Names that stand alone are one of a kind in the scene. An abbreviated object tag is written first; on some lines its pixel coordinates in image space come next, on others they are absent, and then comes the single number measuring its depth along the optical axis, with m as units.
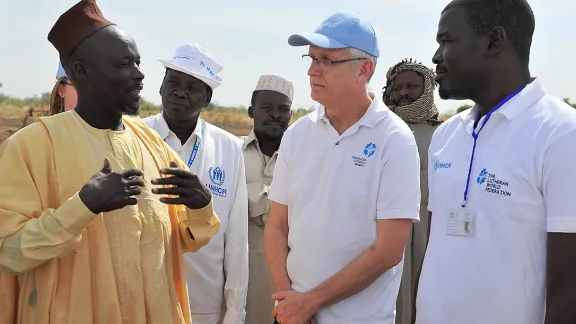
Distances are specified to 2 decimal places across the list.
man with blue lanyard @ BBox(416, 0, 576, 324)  2.55
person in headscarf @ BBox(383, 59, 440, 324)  5.43
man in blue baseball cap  3.45
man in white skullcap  5.00
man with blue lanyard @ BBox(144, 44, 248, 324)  4.36
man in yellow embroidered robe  2.66
